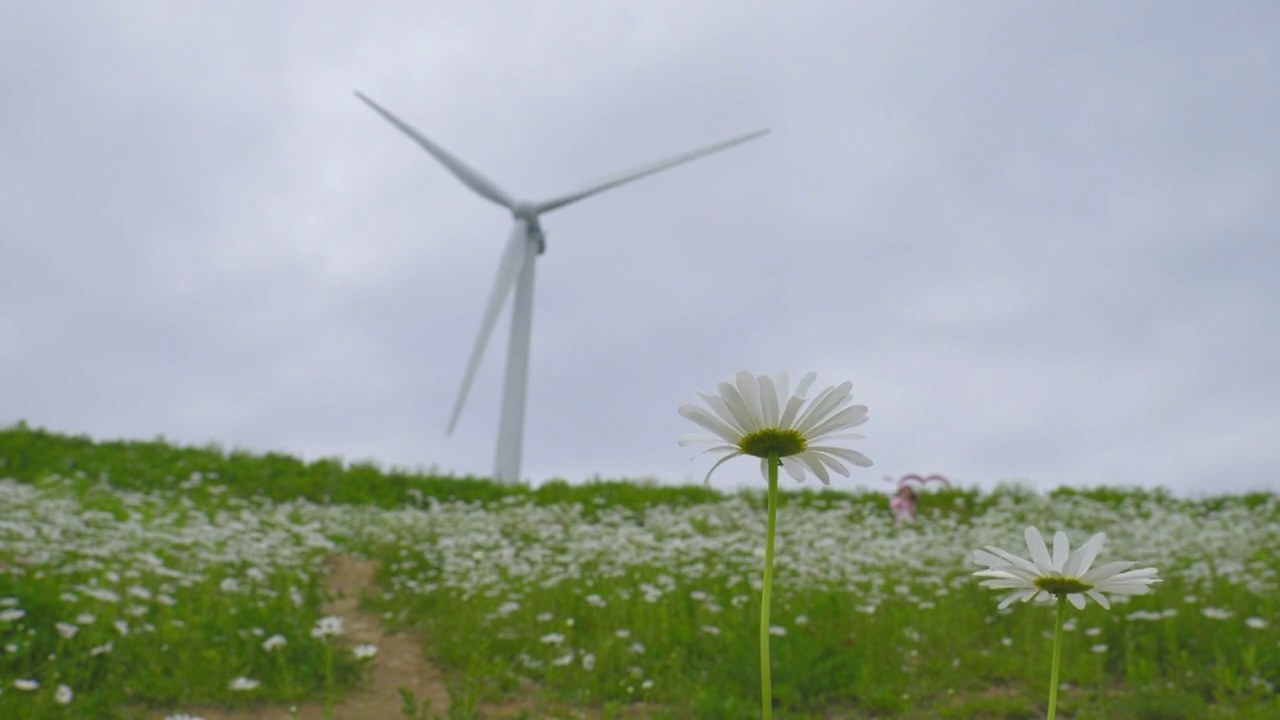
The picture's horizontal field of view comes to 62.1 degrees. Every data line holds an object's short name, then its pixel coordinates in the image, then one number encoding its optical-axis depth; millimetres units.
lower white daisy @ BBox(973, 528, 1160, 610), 1529
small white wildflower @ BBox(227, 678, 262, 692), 4801
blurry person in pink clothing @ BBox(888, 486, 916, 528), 11552
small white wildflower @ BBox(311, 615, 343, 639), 5277
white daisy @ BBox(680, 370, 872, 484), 1464
